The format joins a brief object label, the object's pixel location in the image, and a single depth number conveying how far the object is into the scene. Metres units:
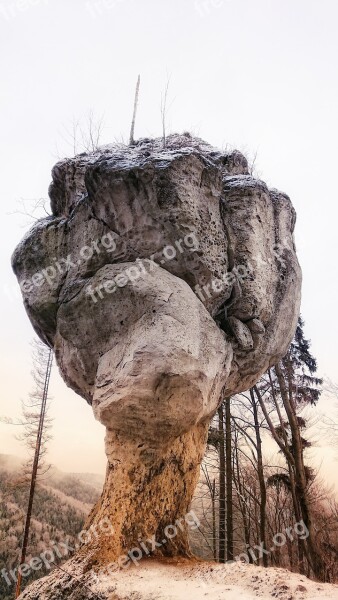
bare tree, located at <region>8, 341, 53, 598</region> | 14.46
